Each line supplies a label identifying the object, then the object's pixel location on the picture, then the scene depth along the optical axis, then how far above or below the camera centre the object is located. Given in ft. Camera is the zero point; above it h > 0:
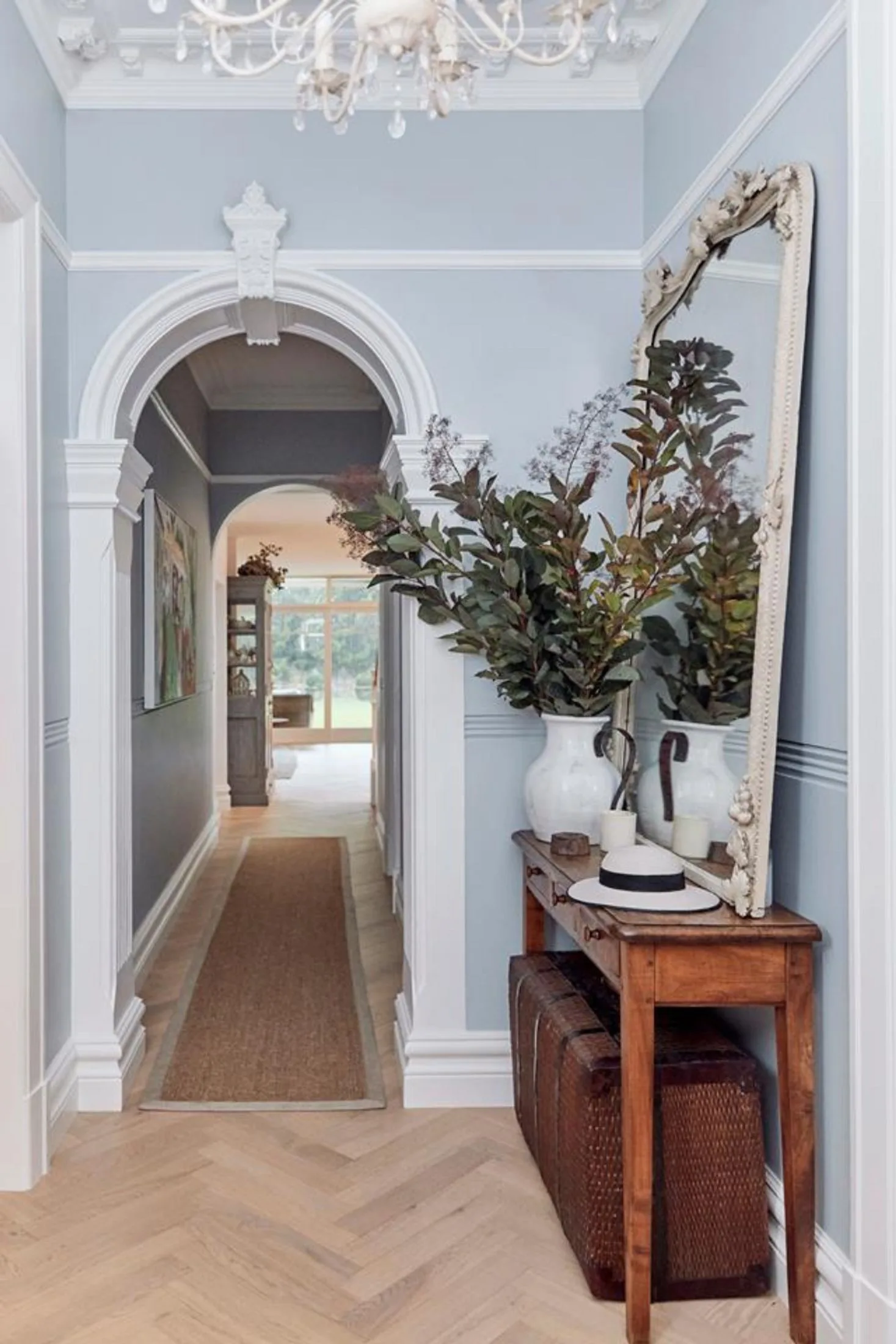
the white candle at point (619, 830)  7.79 -1.43
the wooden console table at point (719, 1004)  6.07 -2.22
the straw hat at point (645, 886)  6.51 -1.61
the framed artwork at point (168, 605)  14.47 +0.68
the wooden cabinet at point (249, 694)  28.68 -1.35
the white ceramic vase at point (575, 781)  8.55 -1.16
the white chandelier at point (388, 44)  4.91 +3.05
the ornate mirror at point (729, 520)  6.31 +0.84
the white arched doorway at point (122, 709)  9.45 -0.59
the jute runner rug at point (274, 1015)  9.80 -4.34
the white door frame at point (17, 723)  8.02 -0.60
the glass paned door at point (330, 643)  52.19 +0.16
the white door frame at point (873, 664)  5.26 -0.11
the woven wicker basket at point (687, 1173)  6.50 -3.41
